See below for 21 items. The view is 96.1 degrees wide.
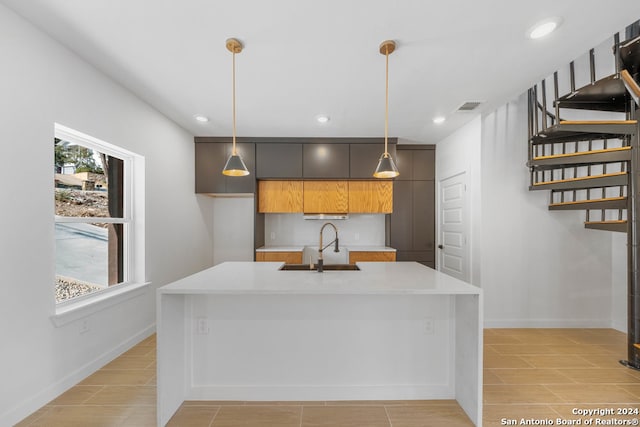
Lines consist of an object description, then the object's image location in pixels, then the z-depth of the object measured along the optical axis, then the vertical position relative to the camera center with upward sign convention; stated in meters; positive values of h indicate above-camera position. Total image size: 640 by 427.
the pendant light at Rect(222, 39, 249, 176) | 2.30 +0.36
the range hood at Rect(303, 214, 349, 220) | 4.50 -0.08
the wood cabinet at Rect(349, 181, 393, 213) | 4.50 +0.21
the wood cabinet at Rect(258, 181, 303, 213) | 4.46 +0.22
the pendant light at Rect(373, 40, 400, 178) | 2.36 +0.35
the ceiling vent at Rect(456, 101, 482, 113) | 3.03 +1.14
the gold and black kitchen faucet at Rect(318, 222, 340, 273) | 2.26 -0.43
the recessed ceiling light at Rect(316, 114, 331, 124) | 3.46 +1.13
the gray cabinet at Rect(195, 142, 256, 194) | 4.31 +0.65
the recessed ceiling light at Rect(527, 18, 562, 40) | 1.81 +1.18
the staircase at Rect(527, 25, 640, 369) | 2.21 +0.65
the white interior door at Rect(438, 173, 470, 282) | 3.76 -0.26
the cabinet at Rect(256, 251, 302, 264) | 4.27 -0.68
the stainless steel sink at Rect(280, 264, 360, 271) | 2.45 -0.49
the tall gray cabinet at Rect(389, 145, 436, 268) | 4.61 +0.07
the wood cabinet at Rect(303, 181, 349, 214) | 4.46 +0.23
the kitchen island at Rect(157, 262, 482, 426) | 2.04 -0.96
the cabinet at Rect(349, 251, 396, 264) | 4.32 -0.67
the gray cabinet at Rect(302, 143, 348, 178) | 4.38 +0.77
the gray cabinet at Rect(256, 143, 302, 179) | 4.37 +0.83
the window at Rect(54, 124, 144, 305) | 2.29 -0.04
